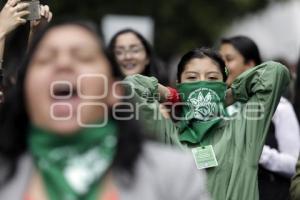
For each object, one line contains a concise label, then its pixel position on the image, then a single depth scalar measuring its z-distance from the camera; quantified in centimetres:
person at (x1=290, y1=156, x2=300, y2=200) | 899
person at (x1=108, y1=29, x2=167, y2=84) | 1251
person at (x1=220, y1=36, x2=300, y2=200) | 1145
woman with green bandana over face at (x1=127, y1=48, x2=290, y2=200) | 883
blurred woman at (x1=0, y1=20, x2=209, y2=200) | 545
